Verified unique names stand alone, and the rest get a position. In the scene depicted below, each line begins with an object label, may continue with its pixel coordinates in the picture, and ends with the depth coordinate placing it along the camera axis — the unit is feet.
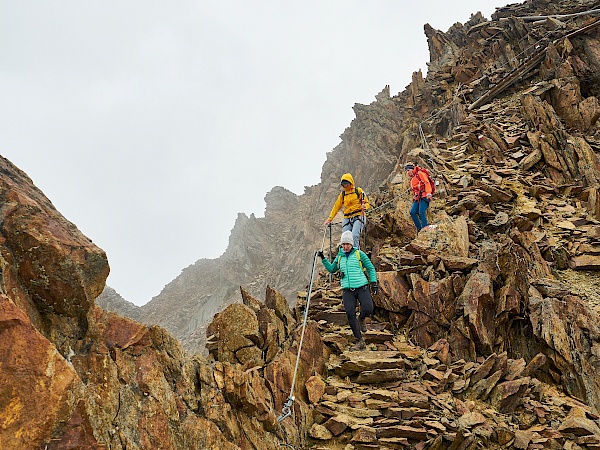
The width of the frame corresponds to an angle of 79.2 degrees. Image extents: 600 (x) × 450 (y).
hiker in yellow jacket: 39.52
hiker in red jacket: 41.32
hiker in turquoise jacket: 27.83
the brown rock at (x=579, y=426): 19.84
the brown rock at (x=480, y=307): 28.91
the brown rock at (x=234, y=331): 22.47
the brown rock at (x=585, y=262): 38.22
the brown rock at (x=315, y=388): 22.60
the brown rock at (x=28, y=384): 9.45
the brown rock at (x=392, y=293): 31.96
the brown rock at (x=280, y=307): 28.99
